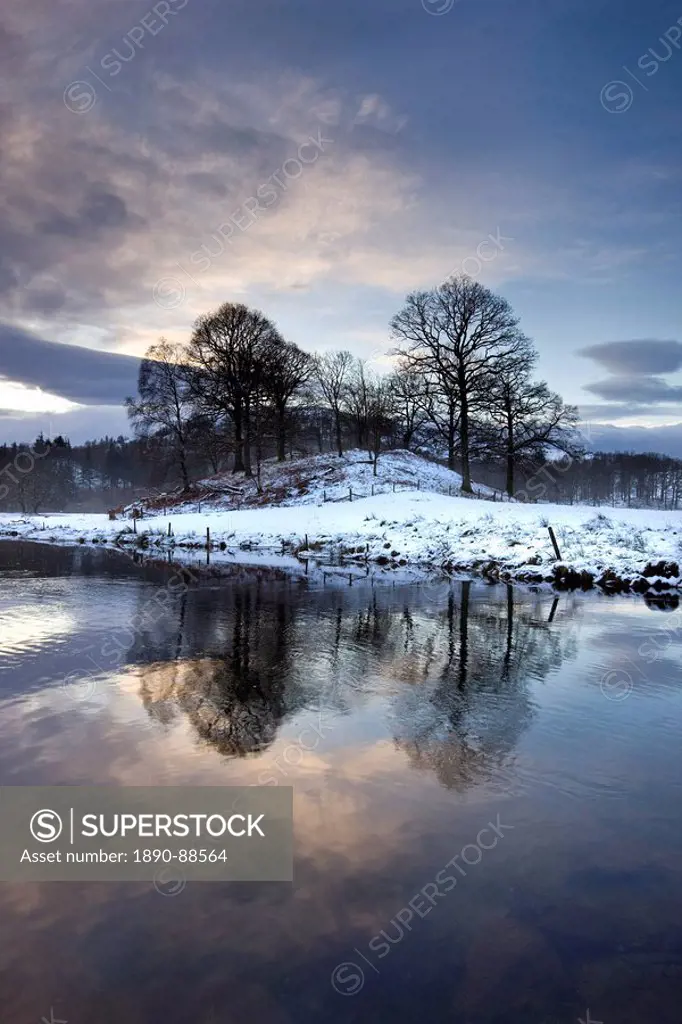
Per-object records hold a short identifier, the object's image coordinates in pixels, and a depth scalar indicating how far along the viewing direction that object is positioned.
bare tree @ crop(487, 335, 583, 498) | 46.38
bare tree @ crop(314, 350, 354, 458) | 74.12
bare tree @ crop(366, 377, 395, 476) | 55.66
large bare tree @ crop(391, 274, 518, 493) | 45.09
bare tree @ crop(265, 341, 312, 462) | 58.56
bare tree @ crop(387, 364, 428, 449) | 49.72
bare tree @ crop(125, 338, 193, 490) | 57.66
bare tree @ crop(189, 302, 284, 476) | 56.62
